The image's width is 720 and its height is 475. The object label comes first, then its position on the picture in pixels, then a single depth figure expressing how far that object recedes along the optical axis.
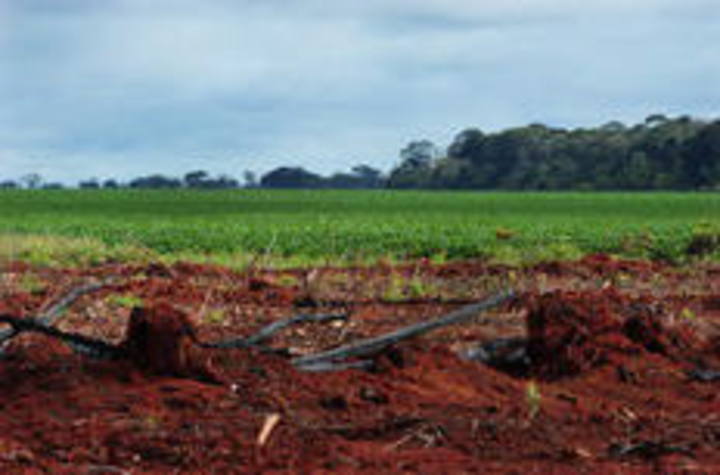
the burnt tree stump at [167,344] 11.62
